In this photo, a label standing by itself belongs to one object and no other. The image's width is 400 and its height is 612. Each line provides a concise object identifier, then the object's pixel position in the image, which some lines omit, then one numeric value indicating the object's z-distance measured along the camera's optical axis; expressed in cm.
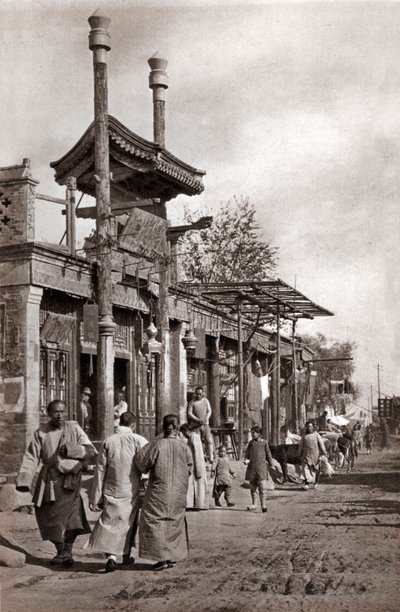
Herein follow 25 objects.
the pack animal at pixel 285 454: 2255
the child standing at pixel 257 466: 1581
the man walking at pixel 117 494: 958
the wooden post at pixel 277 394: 2503
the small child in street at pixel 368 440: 4234
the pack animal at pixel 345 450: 2795
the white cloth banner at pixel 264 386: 2697
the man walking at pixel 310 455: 2106
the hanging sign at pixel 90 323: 1554
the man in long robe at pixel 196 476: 1549
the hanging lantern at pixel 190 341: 2130
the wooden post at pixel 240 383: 2247
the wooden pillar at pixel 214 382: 2566
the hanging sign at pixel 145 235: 1761
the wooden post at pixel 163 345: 1767
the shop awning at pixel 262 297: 2199
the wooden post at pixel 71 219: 1658
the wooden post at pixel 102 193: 1487
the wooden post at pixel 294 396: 2920
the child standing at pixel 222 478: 1614
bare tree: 3766
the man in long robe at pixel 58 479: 953
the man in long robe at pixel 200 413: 1700
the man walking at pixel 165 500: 948
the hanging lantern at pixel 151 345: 1730
